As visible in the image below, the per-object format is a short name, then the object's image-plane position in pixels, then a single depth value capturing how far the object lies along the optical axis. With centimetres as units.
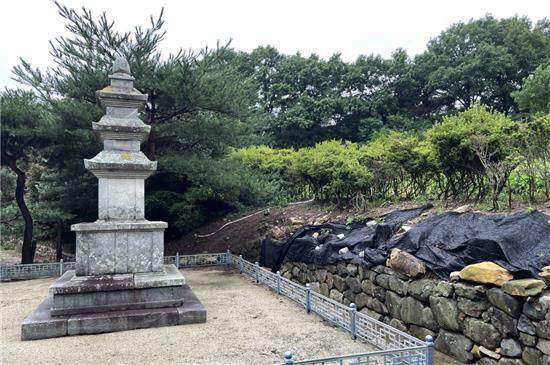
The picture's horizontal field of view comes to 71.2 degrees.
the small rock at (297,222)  1313
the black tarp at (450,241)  556
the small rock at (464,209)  783
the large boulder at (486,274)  534
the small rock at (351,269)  860
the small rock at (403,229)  819
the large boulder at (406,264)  676
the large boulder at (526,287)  490
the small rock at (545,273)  501
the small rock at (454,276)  606
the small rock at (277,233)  1310
